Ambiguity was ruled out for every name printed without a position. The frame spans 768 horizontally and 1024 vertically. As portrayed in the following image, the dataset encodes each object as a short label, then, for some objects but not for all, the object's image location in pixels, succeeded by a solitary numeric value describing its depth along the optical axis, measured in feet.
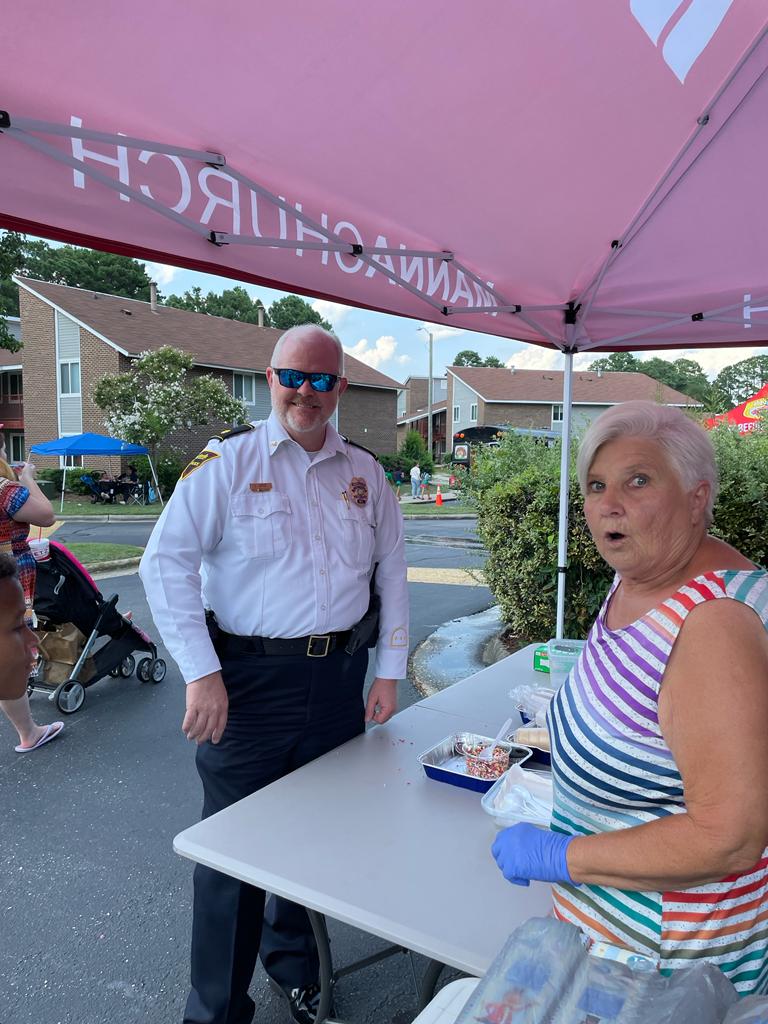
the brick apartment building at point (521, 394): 124.57
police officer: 6.27
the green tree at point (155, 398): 69.72
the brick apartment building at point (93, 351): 79.77
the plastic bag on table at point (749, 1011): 3.00
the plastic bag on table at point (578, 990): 3.14
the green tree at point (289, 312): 180.23
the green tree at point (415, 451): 110.42
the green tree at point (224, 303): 175.63
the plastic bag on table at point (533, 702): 7.68
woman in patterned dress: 13.12
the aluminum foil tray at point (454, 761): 6.25
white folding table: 4.51
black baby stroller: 15.23
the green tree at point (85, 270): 138.72
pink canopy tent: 4.97
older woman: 3.25
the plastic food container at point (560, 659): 8.42
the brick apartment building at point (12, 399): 93.50
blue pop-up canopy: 65.21
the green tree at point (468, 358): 277.13
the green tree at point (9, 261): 50.25
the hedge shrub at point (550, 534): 15.75
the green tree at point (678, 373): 195.66
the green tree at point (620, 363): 223.65
